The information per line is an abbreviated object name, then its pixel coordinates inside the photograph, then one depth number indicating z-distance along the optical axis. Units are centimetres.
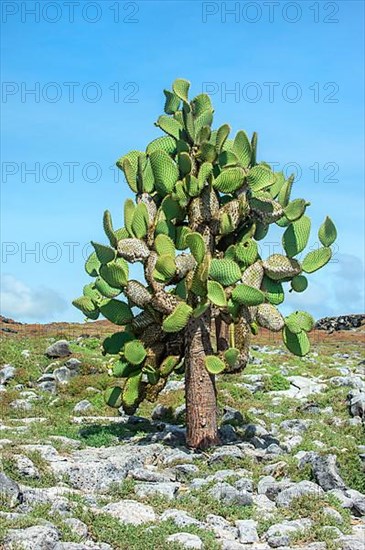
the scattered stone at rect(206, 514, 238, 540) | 1027
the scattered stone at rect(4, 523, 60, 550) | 873
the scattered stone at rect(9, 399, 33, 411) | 1881
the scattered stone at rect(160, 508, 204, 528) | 1027
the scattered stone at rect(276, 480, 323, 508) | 1151
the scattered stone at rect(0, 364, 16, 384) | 2247
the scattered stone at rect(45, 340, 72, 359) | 2580
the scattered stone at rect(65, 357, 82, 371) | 2350
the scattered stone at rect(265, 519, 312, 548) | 998
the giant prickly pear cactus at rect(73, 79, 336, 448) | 1447
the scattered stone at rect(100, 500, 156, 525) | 1034
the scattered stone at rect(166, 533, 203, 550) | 948
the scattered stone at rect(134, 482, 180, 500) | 1138
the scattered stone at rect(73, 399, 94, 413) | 1891
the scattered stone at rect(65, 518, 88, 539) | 948
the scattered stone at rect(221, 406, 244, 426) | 1708
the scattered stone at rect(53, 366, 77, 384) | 2259
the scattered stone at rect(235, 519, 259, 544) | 1013
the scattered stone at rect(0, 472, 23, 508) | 1021
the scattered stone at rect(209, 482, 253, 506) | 1134
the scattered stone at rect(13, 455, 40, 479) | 1168
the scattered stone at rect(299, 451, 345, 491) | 1232
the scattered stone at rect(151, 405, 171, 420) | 1797
